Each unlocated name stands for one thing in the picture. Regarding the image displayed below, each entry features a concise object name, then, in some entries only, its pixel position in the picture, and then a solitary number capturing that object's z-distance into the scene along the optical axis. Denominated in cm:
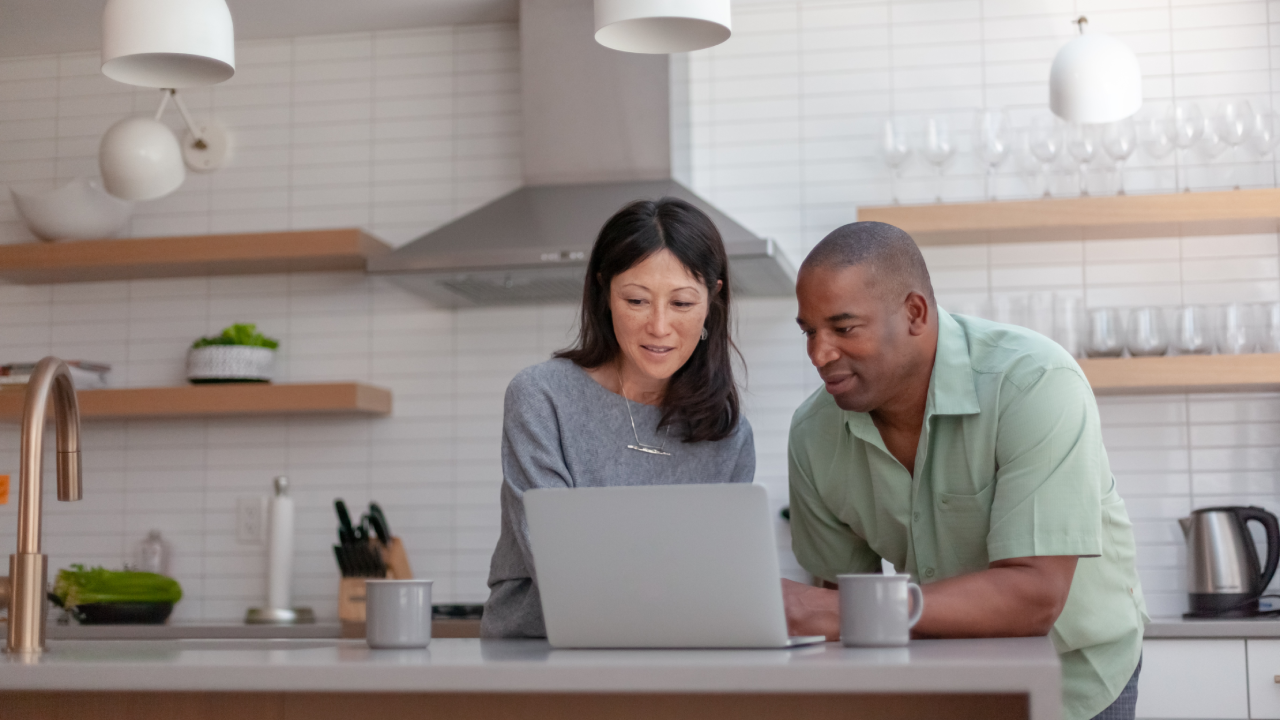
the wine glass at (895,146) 353
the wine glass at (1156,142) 338
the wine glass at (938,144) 349
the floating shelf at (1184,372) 319
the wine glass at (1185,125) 333
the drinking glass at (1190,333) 329
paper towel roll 376
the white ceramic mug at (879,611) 125
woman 183
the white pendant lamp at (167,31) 214
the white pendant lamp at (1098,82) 312
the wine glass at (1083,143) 335
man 160
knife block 365
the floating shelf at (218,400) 366
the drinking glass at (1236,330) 326
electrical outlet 393
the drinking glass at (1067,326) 335
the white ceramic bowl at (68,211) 390
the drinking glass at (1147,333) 329
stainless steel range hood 341
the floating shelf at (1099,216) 329
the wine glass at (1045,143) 338
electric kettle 314
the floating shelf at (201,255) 369
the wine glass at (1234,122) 328
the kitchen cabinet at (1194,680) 291
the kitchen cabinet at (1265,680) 289
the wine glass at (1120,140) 333
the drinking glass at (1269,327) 324
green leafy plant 380
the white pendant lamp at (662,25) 198
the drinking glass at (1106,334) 332
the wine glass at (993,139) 344
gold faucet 152
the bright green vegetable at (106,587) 359
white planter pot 377
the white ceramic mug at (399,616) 141
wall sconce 335
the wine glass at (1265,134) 328
